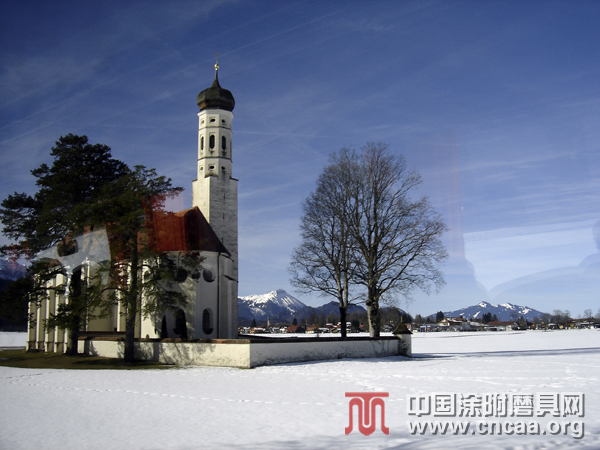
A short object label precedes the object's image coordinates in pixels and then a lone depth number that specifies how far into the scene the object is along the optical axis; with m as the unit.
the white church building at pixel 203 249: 32.12
